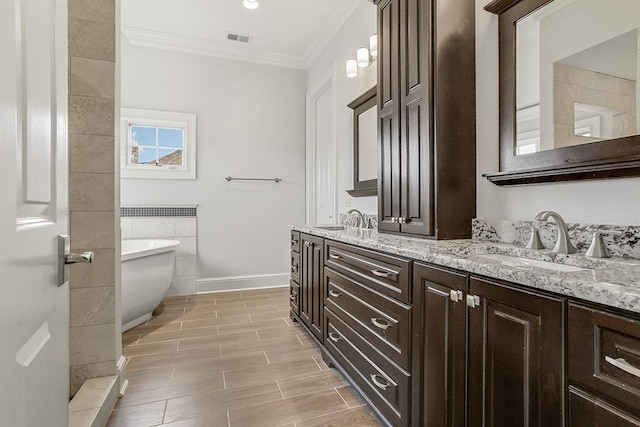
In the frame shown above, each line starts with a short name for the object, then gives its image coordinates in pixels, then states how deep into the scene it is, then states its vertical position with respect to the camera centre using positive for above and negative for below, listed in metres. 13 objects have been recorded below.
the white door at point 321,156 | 3.59 +0.69
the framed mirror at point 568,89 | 1.19 +0.52
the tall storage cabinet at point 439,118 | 1.67 +0.50
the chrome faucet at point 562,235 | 1.24 -0.09
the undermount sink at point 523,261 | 1.11 -0.19
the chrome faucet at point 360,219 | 2.77 -0.05
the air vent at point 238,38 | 3.76 +2.06
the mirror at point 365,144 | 2.68 +0.59
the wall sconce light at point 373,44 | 2.58 +1.36
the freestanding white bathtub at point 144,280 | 2.69 -0.59
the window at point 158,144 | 3.75 +0.82
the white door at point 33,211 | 0.53 +0.00
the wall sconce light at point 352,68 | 2.90 +1.30
